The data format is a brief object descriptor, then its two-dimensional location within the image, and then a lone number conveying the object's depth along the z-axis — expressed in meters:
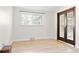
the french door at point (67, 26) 1.62
